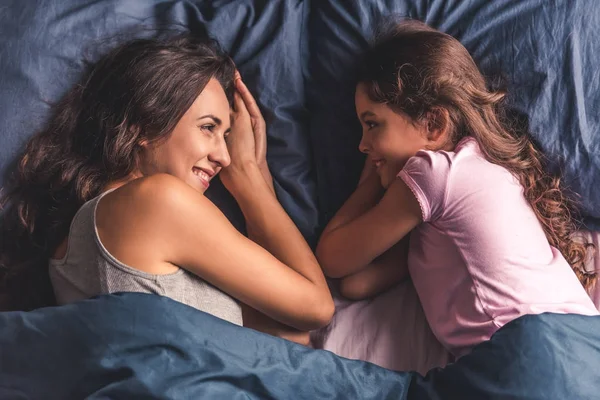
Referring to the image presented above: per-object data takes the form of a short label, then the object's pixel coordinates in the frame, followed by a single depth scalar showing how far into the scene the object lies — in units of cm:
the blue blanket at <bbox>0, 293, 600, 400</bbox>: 106
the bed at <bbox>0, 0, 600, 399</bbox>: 108
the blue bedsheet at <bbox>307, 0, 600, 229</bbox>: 143
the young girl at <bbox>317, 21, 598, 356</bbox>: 128
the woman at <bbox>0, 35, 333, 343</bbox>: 117
